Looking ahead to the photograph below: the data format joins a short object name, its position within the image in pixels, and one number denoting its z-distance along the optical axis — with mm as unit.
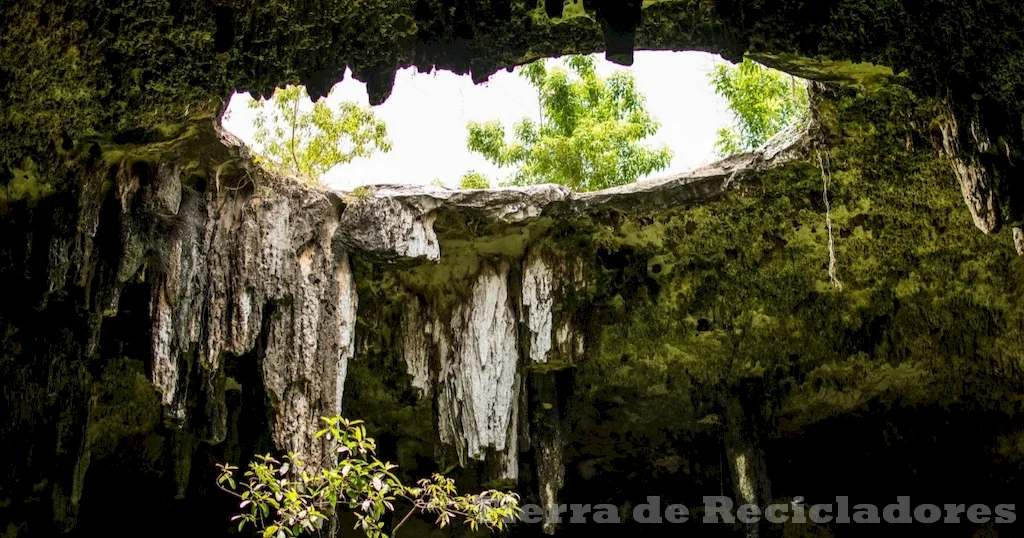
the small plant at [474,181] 11914
